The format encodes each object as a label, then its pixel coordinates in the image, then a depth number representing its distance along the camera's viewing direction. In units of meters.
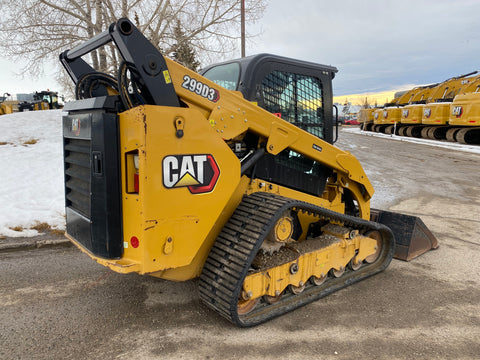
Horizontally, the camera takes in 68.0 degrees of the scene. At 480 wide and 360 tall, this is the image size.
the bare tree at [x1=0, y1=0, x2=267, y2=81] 12.52
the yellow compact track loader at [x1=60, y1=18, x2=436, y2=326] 2.55
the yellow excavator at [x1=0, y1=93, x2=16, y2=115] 21.65
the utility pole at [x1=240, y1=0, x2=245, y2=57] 13.70
